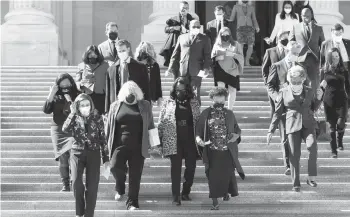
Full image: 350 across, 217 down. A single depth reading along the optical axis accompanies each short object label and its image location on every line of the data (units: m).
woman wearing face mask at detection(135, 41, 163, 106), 12.59
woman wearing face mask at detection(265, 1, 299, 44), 17.70
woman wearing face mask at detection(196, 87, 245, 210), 10.72
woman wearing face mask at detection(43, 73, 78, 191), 11.36
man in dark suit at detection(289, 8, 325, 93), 14.42
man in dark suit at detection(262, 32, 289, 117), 13.56
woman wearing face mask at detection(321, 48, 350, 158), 13.07
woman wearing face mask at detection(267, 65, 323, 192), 11.37
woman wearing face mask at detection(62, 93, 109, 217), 10.20
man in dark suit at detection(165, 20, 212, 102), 13.60
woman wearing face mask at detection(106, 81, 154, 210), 10.70
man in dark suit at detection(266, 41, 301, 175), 12.76
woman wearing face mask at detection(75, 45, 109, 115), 12.48
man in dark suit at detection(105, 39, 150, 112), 11.88
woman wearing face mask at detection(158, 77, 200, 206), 10.95
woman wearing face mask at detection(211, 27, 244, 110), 13.90
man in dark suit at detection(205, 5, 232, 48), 16.12
